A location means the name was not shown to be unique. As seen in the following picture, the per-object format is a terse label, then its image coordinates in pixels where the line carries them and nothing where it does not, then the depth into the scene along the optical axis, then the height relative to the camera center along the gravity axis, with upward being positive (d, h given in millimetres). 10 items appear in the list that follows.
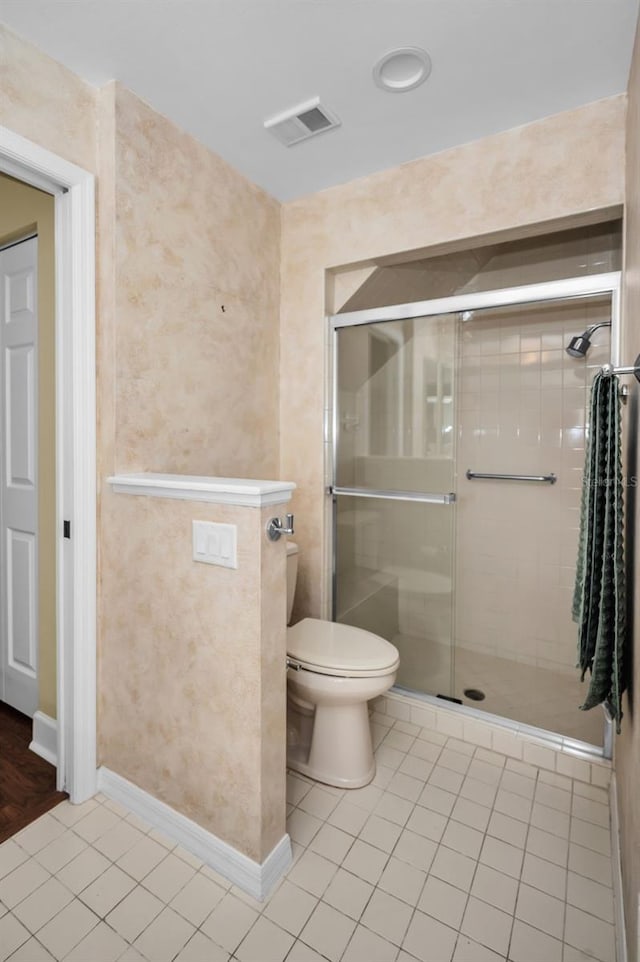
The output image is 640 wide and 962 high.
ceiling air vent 1732 +1260
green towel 1254 -243
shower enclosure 2213 -110
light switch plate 1336 -206
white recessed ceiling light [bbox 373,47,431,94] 1504 +1260
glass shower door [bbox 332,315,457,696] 2213 -90
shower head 1994 +551
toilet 1705 -784
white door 1980 -31
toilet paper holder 1323 -160
